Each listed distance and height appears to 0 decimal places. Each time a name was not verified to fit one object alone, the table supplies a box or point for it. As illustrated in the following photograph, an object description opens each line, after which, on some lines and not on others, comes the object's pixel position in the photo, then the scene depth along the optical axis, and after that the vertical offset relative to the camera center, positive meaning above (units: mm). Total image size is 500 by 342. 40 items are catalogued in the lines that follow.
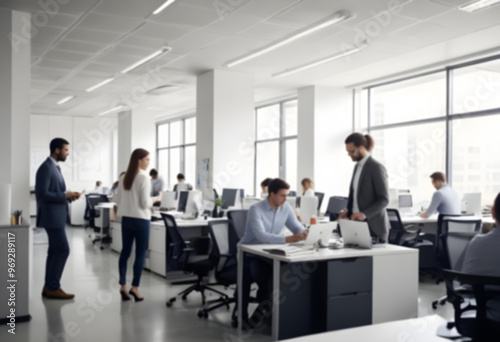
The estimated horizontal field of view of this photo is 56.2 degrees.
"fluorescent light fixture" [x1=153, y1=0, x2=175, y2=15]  5495 +1960
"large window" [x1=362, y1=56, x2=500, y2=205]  7988 +902
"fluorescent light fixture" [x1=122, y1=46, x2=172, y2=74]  7516 +1921
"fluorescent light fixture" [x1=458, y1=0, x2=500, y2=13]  5461 +1998
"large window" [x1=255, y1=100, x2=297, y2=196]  12039 +751
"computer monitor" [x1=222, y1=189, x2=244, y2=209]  7863 -477
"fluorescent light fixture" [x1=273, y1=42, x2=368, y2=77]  7398 +1920
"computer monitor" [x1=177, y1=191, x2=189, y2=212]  7195 -487
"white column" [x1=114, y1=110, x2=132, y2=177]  14625 +984
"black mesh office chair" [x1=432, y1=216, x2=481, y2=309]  3182 -539
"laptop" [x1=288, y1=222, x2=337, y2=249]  3778 -515
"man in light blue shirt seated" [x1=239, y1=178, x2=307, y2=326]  4055 -559
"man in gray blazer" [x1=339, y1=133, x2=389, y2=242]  4238 -169
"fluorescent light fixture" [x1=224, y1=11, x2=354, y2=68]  5914 +1933
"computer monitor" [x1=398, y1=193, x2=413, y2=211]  7977 -519
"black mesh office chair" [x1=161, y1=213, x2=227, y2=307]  4859 -945
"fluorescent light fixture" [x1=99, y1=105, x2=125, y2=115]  13896 +1840
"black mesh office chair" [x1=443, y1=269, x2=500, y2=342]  2398 -704
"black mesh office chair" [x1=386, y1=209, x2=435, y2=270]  6395 -945
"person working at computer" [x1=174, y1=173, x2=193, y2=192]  9977 -344
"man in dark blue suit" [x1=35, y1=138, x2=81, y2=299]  4863 -438
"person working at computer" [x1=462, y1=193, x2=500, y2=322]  2525 -470
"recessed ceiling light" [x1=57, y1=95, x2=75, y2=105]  12344 +1868
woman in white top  4957 -448
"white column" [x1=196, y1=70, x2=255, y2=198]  9141 +860
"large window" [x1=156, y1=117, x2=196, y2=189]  15742 +687
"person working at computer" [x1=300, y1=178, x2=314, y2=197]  8281 -257
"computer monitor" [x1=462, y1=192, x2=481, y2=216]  7512 -479
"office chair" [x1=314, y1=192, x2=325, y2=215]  8763 -463
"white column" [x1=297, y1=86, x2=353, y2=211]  10492 +779
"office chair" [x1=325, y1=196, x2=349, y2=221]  7754 -565
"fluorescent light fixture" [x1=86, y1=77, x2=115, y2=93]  10016 +1894
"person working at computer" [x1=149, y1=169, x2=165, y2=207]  10508 -360
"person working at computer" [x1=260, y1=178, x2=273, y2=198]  8414 -320
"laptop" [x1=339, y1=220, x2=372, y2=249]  3885 -532
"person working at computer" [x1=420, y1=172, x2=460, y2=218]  6539 -417
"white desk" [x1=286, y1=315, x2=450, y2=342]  1651 -591
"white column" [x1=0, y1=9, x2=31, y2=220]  5348 +668
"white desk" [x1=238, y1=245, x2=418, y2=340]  3672 -952
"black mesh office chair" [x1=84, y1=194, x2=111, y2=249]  10452 -897
